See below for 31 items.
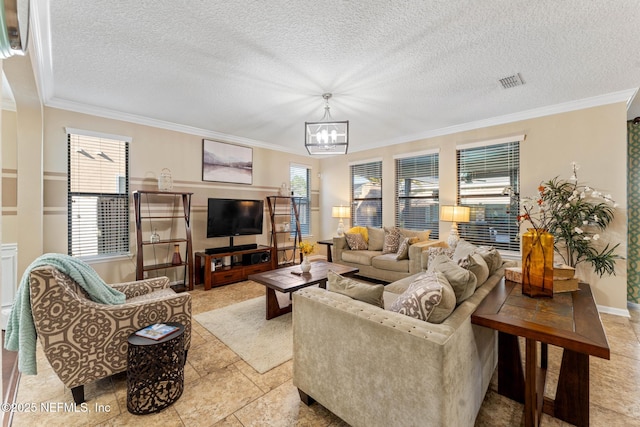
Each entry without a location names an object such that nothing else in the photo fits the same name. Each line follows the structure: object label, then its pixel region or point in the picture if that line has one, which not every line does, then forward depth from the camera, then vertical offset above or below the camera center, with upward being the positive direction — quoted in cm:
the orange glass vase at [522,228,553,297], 187 -35
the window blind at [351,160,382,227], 590 +40
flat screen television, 475 -10
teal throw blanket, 181 -67
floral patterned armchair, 180 -81
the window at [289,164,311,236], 648 +50
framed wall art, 498 +93
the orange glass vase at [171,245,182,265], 426 -71
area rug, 249 -128
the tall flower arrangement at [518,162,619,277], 343 -11
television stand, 439 -94
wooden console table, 140 -64
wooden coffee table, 304 -80
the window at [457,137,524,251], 421 +34
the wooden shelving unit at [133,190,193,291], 389 -33
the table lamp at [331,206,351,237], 605 -1
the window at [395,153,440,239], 507 +36
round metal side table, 187 -112
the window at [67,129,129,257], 376 +23
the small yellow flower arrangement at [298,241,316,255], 337 -45
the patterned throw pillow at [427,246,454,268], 325 -49
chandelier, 323 +89
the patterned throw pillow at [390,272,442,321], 154 -51
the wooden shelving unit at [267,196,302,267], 567 -35
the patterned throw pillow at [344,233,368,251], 513 -57
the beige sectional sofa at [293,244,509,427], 134 -83
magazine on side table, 196 -88
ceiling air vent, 296 +145
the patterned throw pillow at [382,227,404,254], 486 -51
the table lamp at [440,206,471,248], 434 -7
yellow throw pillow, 537 -39
